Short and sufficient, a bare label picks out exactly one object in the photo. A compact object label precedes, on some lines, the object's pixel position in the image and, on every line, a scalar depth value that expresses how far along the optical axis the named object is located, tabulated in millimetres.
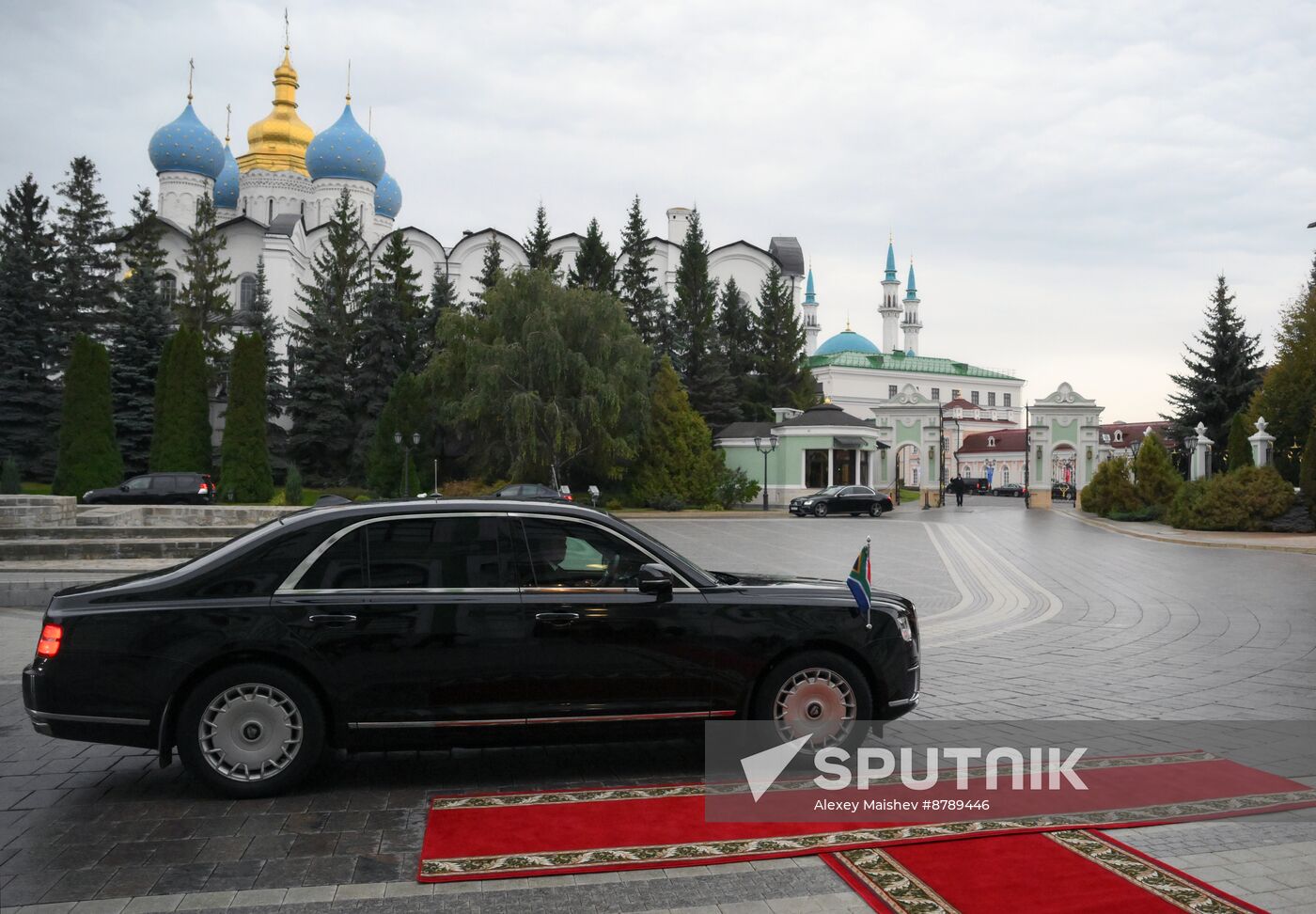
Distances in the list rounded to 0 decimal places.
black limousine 5148
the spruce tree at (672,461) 43469
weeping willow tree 38781
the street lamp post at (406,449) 40125
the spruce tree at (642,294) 60156
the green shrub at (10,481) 34656
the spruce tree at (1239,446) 35094
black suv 31312
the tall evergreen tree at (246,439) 39250
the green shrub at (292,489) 39472
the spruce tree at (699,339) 58062
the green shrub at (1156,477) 37250
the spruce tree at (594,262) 58844
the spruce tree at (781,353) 62719
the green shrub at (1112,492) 38406
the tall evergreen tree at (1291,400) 40281
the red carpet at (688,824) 4348
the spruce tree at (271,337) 49969
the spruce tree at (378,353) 47875
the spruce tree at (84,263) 46469
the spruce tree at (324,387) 47344
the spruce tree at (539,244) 58562
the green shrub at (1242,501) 29734
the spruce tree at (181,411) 39094
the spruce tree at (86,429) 36188
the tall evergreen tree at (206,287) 51562
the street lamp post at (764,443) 44219
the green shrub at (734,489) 44406
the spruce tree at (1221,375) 47656
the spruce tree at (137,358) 42656
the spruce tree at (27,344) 42219
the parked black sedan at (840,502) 39906
